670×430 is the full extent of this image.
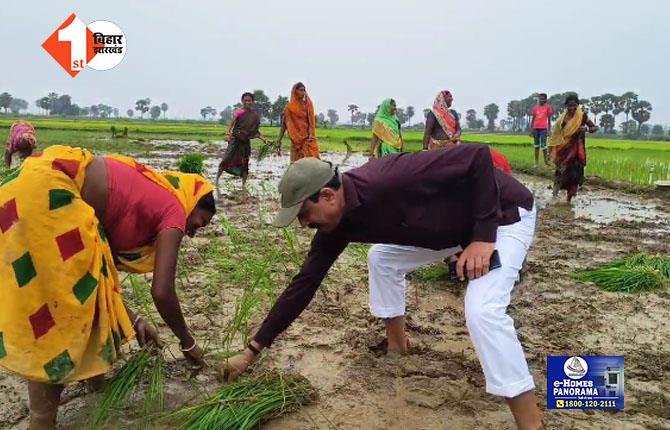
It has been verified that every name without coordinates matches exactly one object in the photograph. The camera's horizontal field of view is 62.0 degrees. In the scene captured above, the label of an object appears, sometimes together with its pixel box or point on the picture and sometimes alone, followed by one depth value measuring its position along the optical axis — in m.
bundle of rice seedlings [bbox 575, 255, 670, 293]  4.12
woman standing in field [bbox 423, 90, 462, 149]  6.60
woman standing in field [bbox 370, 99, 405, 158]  7.87
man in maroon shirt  2.02
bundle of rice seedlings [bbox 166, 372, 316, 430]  2.19
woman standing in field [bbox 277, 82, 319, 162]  8.56
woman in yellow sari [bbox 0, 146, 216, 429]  1.97
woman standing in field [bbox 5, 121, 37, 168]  5.31
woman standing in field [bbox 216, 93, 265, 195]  8.74
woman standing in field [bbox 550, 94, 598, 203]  7.80
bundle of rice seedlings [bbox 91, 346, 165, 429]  2.16
